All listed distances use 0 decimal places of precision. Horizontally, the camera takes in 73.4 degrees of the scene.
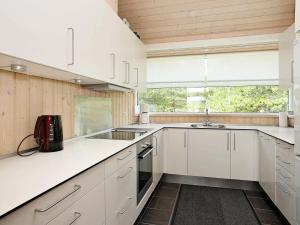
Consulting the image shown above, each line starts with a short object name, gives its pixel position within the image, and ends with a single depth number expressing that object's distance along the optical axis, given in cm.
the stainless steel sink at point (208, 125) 309
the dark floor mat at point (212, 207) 208
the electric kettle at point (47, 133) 141
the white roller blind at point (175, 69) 354
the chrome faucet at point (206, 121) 331
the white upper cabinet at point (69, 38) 96
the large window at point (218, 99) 327
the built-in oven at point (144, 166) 200
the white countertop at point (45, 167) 75
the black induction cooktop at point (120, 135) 205
